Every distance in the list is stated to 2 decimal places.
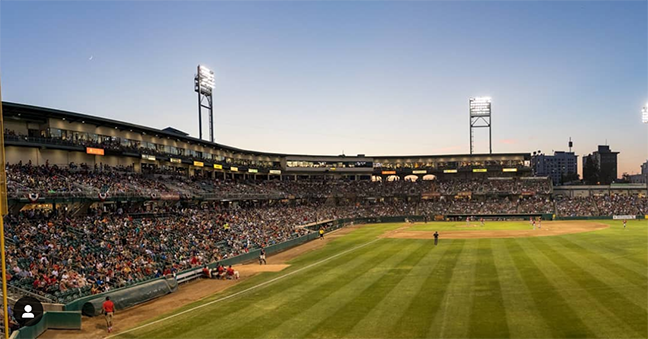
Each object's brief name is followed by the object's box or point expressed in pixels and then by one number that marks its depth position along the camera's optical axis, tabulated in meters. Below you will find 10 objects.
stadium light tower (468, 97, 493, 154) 92.12
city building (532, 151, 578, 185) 196.25
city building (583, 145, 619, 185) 174.57
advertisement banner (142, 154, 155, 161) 50.72
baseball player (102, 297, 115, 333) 18.83
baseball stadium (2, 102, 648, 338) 18.52
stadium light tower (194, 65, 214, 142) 69.00
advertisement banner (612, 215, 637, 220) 69.75
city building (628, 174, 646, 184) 181.43
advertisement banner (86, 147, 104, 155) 42.53
